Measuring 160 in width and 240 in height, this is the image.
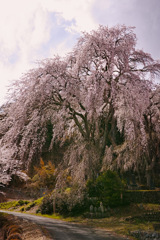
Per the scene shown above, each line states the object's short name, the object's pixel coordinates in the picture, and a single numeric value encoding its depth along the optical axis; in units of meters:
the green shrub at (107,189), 13.86
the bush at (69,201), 13.76
